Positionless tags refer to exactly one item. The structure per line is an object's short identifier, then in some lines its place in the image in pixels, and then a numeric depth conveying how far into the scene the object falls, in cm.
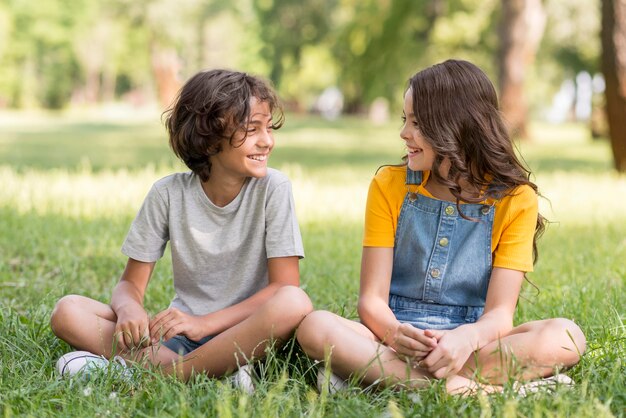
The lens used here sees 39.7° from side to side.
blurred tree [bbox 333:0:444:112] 2131
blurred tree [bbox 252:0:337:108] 3100
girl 294
